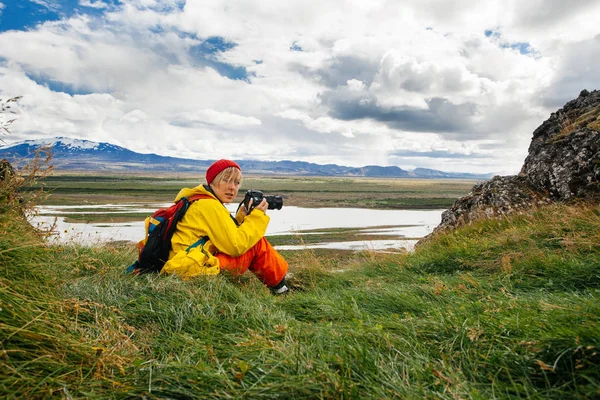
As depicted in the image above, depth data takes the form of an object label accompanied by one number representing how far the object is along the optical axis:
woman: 4.45
